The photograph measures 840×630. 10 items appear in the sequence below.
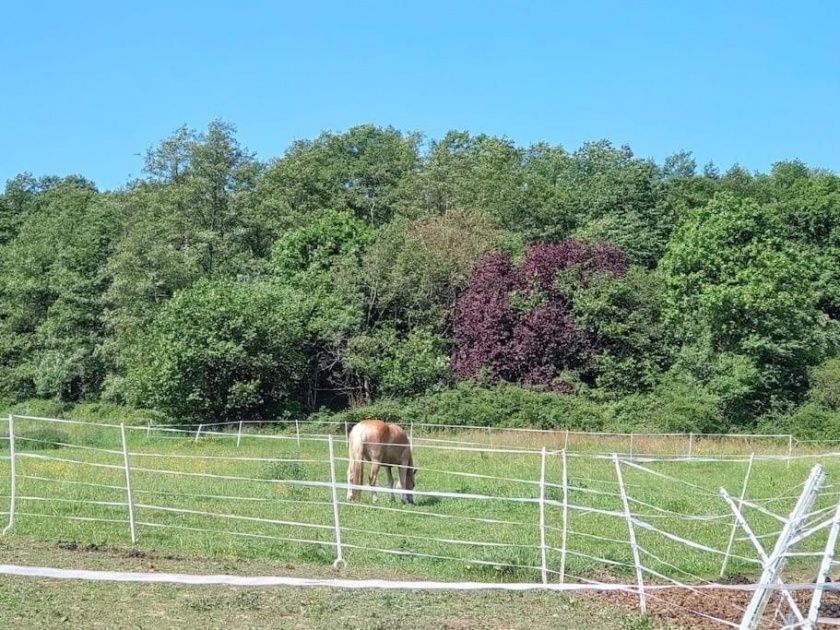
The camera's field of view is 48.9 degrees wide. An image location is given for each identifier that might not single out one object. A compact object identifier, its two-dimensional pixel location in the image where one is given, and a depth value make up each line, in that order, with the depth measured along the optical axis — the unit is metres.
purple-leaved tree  37.28
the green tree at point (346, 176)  49.75
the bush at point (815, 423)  32.66
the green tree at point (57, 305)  44.72
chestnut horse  15.73
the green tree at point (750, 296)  35.72
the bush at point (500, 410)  33.47
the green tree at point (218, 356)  34.97
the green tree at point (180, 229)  41.66
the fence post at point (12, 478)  11.47
